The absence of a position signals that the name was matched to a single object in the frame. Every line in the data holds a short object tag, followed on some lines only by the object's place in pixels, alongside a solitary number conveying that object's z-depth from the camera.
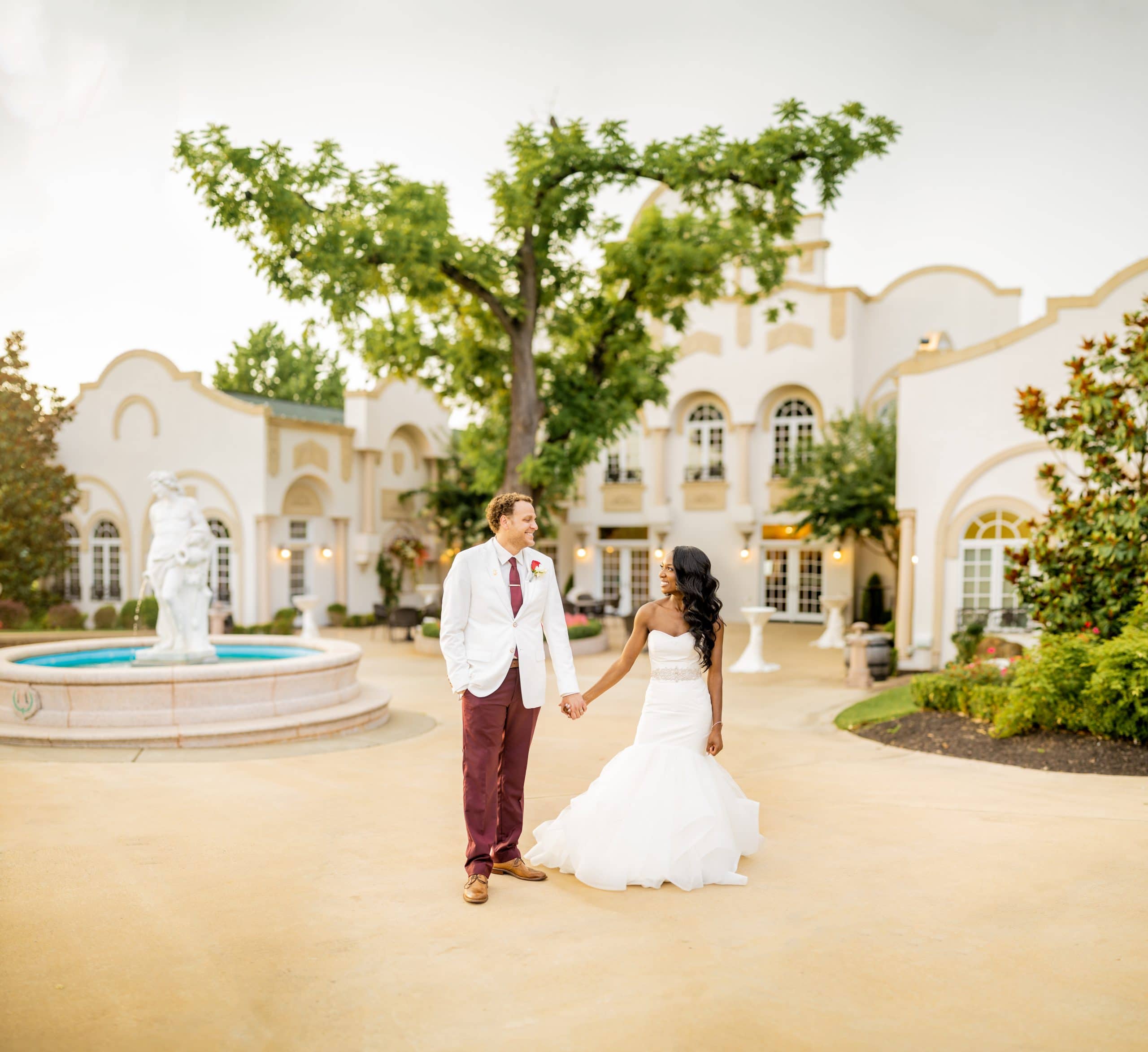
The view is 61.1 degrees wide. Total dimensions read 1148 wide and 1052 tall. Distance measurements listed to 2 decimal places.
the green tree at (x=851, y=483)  19.92
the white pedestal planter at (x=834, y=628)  20.67
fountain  8.59
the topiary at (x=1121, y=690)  8.05
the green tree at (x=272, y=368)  43.00
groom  4.82
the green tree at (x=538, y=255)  14.03
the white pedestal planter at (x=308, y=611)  20.45
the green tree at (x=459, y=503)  26.12
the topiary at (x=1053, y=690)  8.66
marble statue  10.66
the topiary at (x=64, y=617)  22.88
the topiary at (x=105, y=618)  23.22
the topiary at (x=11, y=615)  21.58
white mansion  23.50
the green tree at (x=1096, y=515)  9.38
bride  4.86
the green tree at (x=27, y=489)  22.55
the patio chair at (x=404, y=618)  20.28
